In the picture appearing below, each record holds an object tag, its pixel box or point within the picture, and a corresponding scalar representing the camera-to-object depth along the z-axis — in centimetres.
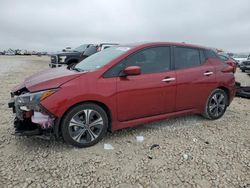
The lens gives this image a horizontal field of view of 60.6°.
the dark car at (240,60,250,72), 1563
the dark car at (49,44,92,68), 1158
